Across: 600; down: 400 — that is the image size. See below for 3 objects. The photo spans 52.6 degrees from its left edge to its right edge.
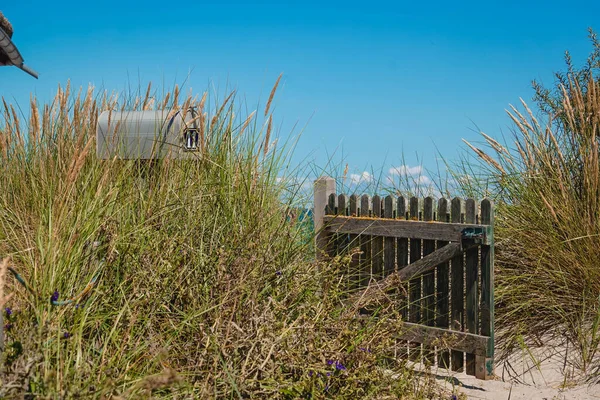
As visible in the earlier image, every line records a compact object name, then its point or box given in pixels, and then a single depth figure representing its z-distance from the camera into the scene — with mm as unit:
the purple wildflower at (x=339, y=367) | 3045
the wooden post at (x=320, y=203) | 5965
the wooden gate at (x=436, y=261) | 5070
